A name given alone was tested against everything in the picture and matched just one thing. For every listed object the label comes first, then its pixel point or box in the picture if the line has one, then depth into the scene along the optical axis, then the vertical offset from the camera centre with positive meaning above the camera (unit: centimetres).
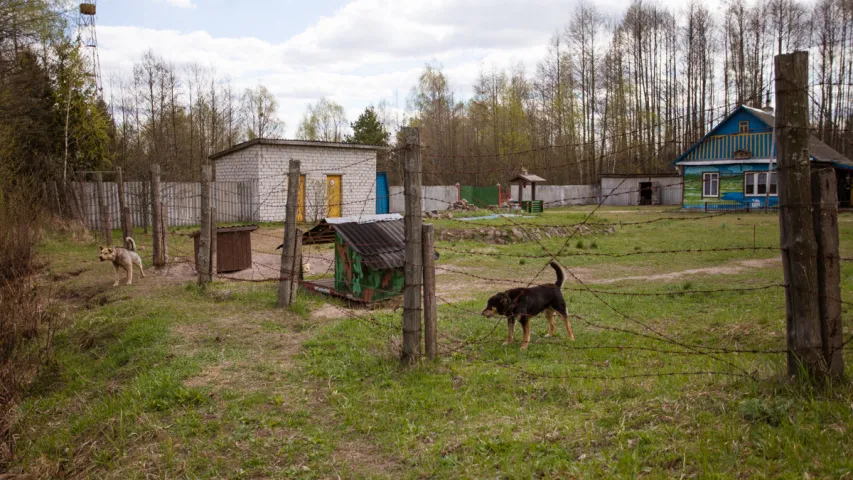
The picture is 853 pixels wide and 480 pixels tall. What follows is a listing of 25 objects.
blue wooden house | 3212 +253
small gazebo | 3130 +164
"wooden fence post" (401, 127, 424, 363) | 562 -23
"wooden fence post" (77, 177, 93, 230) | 1962 +74
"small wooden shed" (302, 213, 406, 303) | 936 -71
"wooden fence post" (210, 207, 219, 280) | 1040 -25
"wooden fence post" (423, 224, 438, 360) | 564 -63
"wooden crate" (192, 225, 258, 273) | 1245 -64
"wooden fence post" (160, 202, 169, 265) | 1252 -23
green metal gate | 3766 +133
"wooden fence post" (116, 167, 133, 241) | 1385 +1
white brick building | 2405 +206
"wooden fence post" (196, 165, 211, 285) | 1025 -42
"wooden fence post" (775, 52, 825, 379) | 367 -8
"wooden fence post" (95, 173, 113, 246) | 1623 +20
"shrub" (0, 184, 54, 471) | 616 -134
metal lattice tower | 2616 +913
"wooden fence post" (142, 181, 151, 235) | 1906 +78
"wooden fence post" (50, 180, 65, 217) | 1980 +87
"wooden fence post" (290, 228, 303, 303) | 885 -64
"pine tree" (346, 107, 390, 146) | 4309 +648
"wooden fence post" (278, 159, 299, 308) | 871 -41
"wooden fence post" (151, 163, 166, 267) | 1209 -1
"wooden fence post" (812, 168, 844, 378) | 368 -41
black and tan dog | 637 -102
